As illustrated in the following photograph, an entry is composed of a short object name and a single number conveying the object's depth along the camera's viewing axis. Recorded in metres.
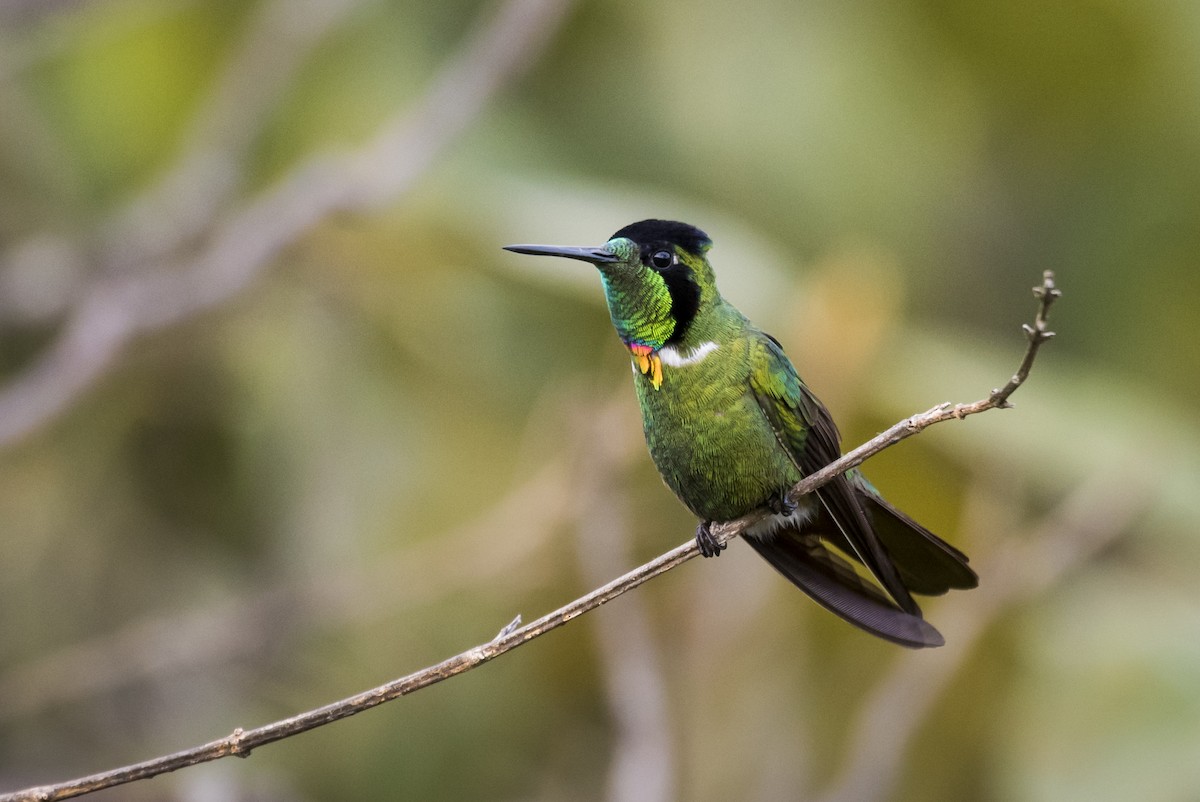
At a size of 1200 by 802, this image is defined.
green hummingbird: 3.58
